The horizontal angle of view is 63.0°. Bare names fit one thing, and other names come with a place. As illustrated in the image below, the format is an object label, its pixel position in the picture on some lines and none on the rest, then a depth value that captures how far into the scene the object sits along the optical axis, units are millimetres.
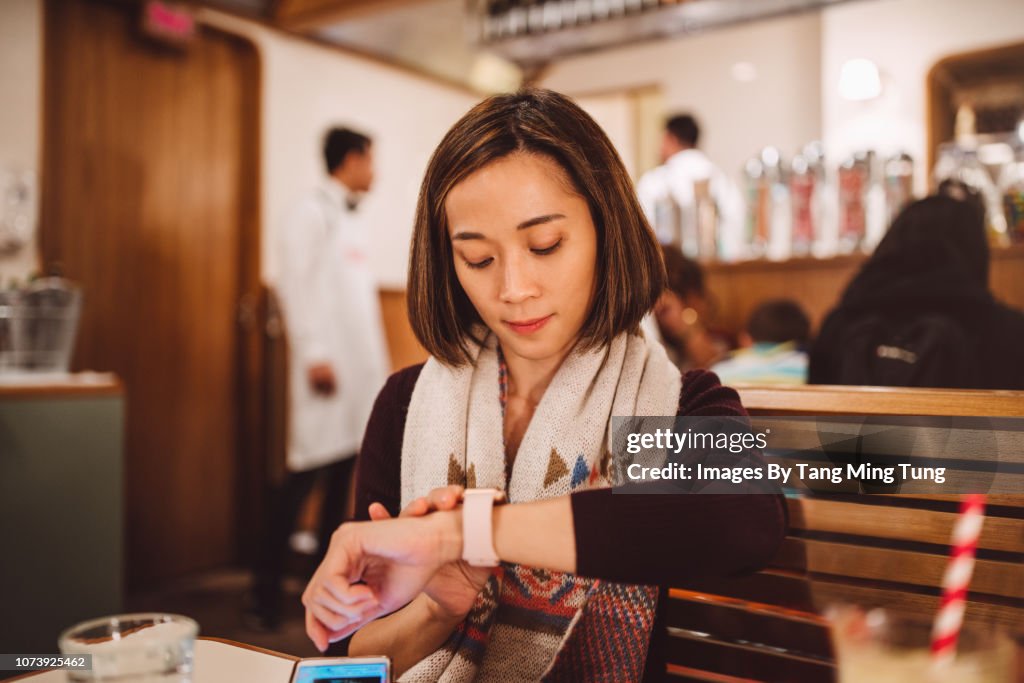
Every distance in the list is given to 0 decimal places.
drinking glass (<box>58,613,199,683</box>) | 629
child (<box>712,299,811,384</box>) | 2098
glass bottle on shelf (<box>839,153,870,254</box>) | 2742
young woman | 809
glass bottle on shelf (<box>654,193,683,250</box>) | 3152
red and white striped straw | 514
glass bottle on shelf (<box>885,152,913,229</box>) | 2742
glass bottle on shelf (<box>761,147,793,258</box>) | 2951
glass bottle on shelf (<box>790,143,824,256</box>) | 2844
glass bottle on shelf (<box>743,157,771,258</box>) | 2998
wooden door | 3305
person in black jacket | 1580
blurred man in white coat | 3029
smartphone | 724
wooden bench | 957
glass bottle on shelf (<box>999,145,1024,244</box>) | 2443
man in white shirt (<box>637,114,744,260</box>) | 3127
